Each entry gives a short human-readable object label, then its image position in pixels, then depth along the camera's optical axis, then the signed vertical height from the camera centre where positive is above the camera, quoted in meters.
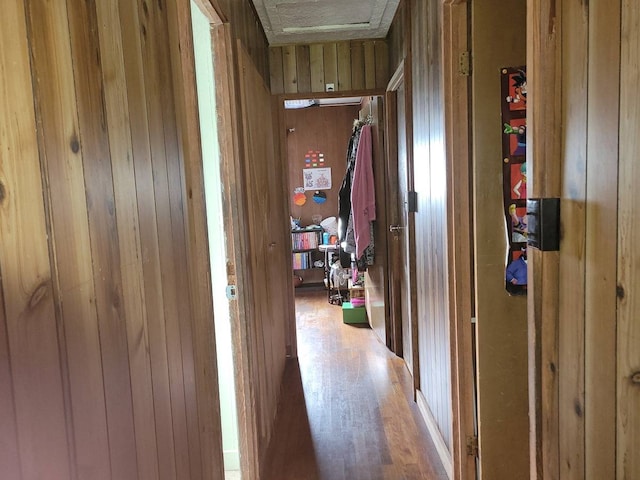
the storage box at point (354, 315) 4.47 -1.21
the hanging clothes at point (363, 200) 3.71 -0.07
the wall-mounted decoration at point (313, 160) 6.12 +0.47
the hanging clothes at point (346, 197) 4.04 -0.04
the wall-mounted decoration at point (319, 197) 6.14 -0.04
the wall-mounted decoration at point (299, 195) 6.18 +0.00
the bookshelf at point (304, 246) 6.00 -0.67
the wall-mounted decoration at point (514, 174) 1.67 +0.04
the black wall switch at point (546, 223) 0.97 -0.09
